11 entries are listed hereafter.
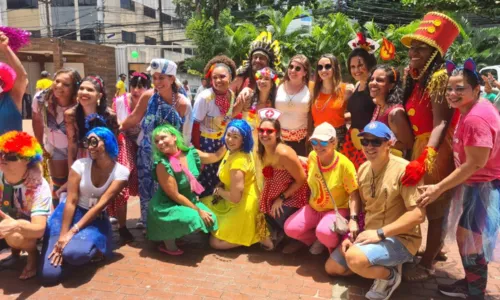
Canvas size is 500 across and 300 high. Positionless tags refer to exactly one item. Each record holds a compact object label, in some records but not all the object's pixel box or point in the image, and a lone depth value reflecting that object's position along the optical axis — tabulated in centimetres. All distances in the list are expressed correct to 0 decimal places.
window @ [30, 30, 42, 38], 3102
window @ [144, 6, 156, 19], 3788
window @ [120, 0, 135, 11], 3370
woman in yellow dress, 395
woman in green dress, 387
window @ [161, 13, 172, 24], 4119
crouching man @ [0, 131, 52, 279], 329
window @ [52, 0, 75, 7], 3145
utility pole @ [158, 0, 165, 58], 2674
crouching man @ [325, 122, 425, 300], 300
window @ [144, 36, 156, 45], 3752
